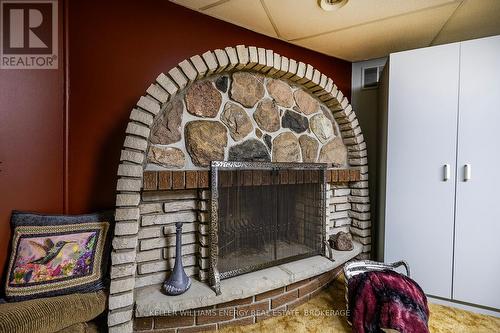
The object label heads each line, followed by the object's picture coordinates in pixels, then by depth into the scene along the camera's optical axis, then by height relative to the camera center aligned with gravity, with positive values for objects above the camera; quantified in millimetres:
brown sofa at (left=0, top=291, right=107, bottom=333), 1044 -733
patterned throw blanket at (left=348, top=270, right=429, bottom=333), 1369 -844
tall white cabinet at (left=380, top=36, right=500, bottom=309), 1700 -35
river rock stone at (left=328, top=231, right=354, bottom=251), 2156 -722
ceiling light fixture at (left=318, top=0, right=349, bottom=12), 1560 +1033
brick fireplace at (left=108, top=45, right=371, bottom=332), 1357 -217
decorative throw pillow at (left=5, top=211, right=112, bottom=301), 1196 -510
